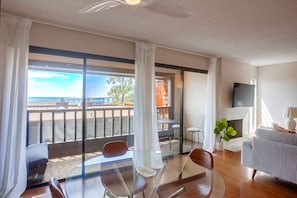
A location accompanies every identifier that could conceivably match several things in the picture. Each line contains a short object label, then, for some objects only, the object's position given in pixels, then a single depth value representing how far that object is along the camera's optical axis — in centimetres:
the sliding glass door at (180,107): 432
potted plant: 428
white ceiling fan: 167
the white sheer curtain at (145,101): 344
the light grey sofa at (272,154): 268
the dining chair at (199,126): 486
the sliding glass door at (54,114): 293
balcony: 340
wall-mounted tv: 517
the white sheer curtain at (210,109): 460
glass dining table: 209
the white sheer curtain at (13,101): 239
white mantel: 501
